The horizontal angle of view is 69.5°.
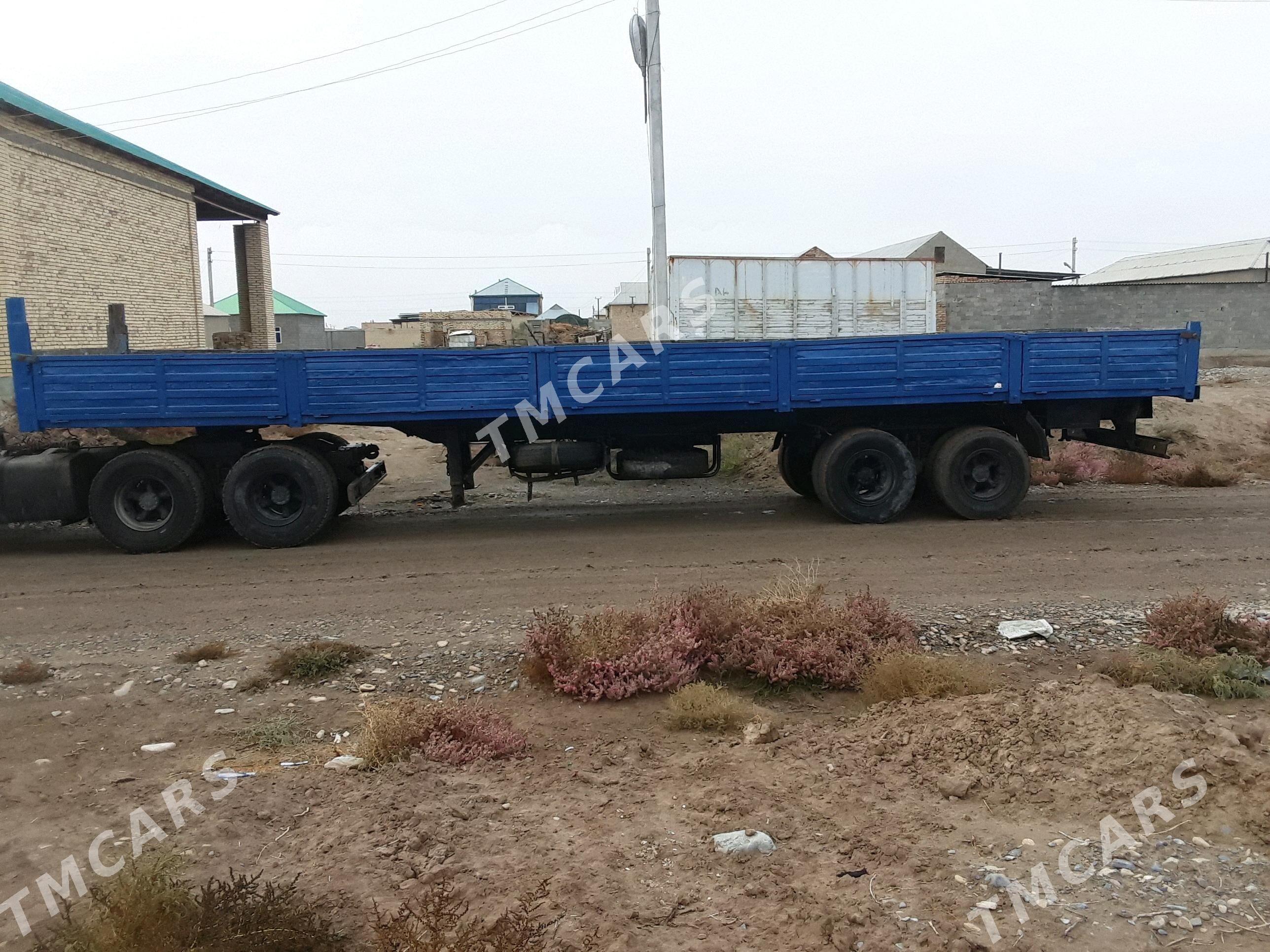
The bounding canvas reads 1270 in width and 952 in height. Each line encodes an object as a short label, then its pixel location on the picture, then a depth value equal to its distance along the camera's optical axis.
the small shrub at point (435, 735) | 4.88
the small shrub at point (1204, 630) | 6.18
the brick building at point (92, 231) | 18.53
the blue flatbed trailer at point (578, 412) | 10.30
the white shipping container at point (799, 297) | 22.91
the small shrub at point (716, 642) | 5.92
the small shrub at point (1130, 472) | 13.95
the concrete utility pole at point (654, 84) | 17.92
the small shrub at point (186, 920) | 3.22
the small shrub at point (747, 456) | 15.36
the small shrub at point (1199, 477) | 13.36
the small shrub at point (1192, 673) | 5.55
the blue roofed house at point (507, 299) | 78.19
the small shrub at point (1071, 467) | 14.14
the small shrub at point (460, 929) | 3.15
